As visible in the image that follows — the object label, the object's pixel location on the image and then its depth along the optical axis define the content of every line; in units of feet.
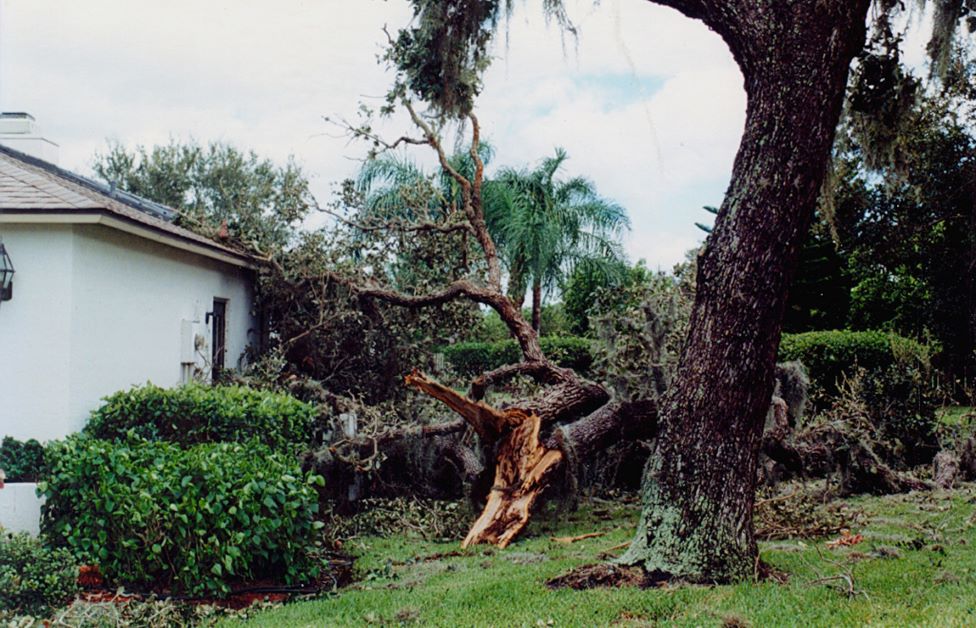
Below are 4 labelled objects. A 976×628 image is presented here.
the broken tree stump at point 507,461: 25.89
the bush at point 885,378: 37.24
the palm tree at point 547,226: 85.81
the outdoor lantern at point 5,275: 26.37
